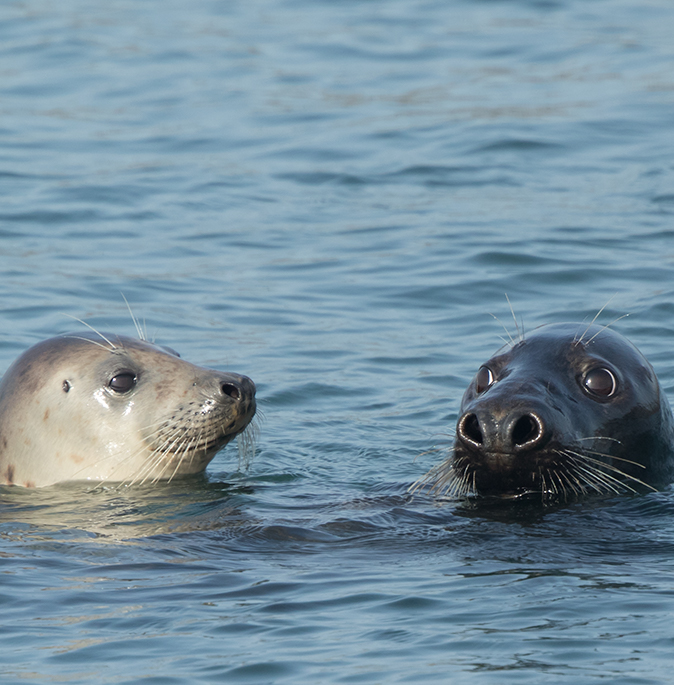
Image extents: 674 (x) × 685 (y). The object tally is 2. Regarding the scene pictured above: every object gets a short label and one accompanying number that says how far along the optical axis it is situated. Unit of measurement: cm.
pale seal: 1542
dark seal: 1240
